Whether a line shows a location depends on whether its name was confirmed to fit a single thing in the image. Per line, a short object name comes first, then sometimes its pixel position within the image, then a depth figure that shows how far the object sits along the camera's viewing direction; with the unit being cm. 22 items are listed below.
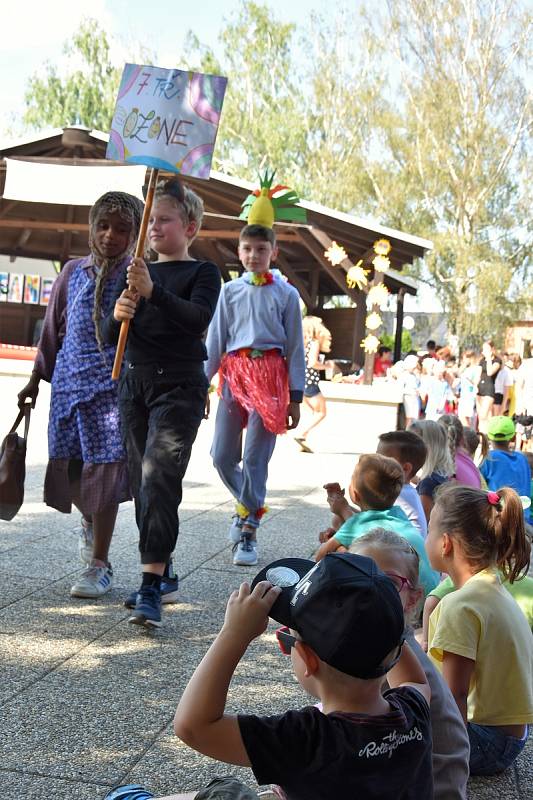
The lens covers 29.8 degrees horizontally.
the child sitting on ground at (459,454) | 528
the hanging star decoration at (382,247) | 1780
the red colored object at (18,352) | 1961
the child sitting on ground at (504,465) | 629
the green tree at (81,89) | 4494
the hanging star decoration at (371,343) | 1742
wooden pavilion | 1802
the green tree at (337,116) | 3638
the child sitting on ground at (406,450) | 447
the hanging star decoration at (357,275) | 1775
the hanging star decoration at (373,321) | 1776
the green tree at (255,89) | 3872
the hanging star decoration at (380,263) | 1791
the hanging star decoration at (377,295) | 1791
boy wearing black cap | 165
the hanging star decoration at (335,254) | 1767
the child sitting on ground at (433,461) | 488
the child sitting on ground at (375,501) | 354
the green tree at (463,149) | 3419
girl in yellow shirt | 277
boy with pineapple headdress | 564
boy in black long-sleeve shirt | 401
